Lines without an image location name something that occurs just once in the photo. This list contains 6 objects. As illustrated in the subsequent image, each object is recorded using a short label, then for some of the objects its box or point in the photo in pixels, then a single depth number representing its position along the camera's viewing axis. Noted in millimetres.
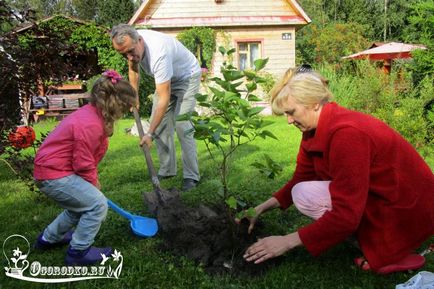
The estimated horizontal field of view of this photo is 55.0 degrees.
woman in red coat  1977
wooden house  13633
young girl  2486
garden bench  13516
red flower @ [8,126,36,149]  3912
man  3689
